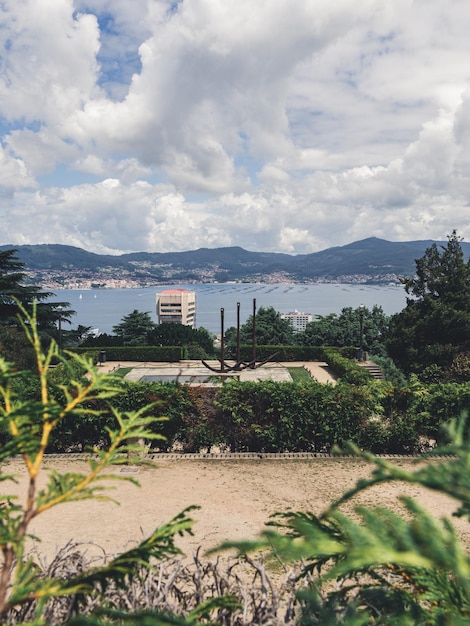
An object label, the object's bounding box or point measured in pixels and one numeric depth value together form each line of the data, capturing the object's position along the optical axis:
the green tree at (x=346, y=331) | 35.25
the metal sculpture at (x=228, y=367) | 22.82
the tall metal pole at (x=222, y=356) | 22.92
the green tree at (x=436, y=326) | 25.92
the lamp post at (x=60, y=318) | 30.00
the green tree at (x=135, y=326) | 42.25
